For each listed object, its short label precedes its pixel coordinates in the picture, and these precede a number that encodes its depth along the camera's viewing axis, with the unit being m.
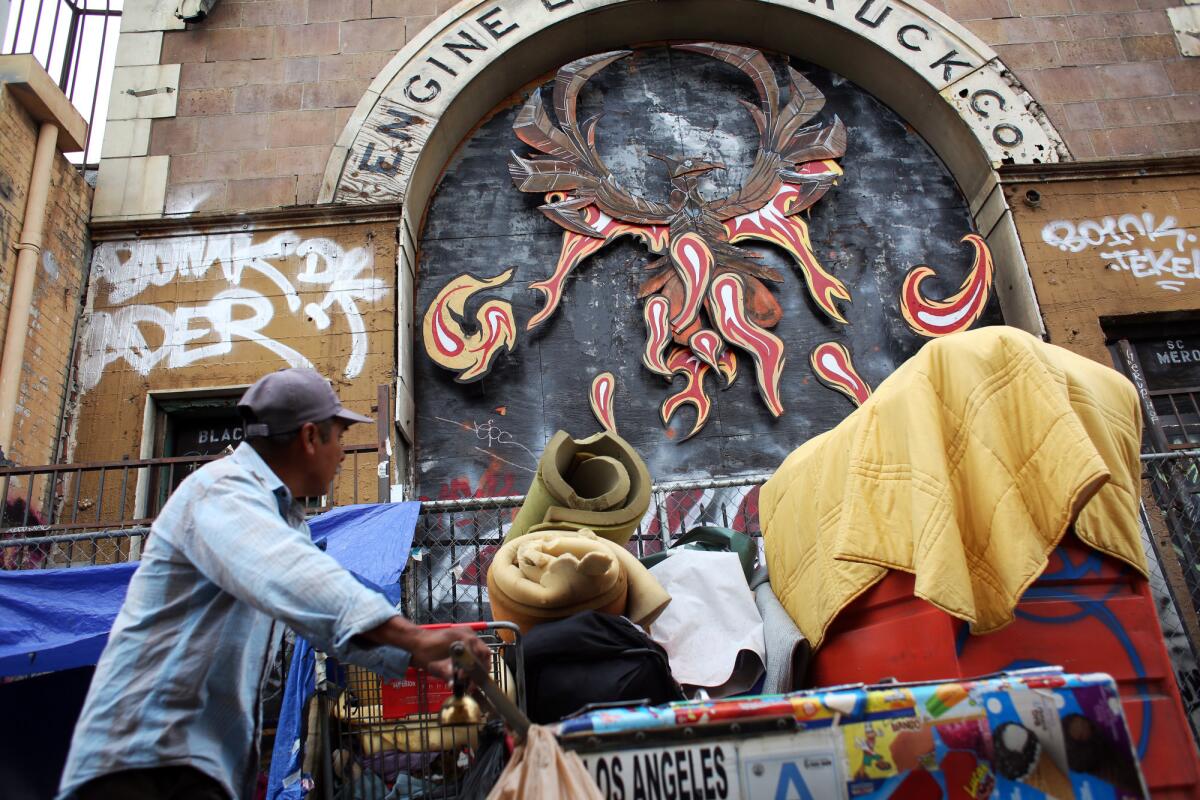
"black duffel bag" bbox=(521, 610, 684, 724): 3.55
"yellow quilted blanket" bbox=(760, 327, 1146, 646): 3.22
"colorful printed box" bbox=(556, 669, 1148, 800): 2.47
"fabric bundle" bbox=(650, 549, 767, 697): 4.15
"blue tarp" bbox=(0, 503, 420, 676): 4.61
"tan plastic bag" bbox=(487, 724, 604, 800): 2.26
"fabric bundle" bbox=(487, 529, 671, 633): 3.99
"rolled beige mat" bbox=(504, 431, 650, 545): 5.08
